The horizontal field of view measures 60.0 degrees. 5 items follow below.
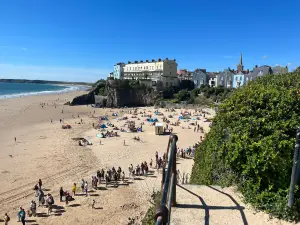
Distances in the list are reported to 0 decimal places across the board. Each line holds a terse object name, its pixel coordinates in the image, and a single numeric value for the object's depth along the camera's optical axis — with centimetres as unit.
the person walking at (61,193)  1476
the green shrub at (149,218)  569
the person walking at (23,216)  1216
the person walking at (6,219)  1214
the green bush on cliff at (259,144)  611
